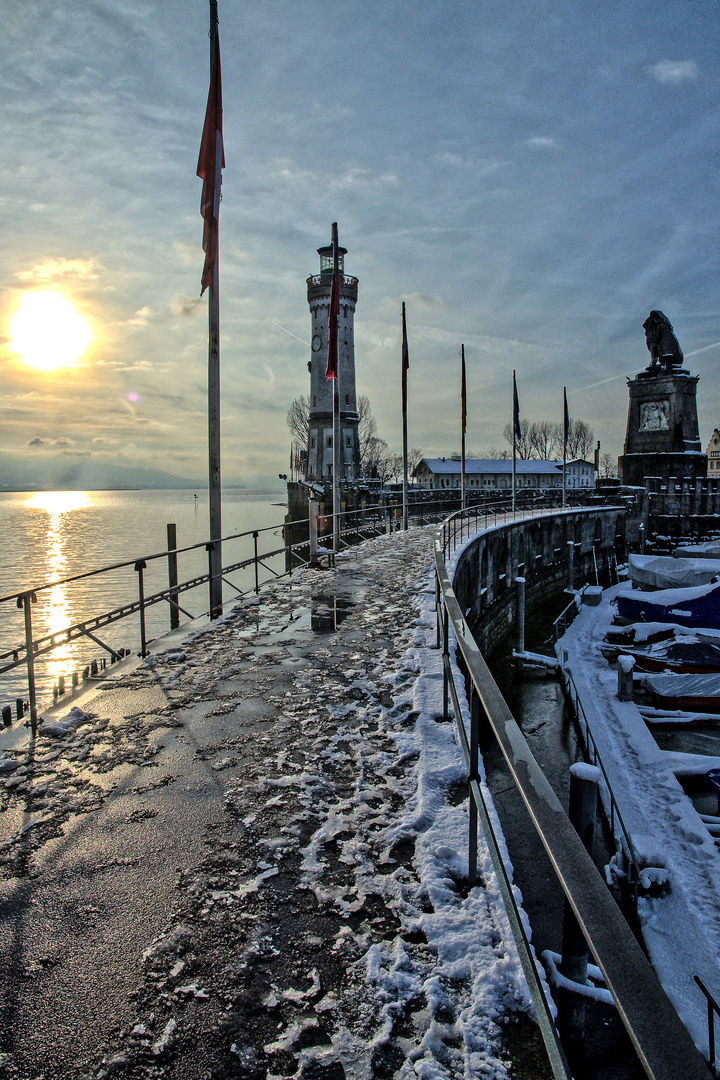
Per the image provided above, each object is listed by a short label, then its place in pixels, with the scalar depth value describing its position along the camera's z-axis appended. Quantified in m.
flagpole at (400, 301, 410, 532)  26.38
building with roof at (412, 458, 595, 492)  84.62
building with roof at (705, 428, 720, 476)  133.50
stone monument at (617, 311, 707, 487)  51.09
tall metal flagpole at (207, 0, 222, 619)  10.48
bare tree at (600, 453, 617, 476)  124.30
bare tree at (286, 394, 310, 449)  78.38
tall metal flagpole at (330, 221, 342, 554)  17.76
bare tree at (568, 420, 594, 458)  112.94
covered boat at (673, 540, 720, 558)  40.00
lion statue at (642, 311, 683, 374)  52.50
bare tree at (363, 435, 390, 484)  96.38
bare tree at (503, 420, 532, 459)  114.62
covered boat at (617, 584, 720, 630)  26.11
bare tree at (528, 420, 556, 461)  117.94
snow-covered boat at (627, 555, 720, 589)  31.73
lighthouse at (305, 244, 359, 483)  53.66
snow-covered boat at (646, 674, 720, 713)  18.52
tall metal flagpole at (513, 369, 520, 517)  35.74
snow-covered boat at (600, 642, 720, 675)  21.27
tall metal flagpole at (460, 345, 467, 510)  31.27
